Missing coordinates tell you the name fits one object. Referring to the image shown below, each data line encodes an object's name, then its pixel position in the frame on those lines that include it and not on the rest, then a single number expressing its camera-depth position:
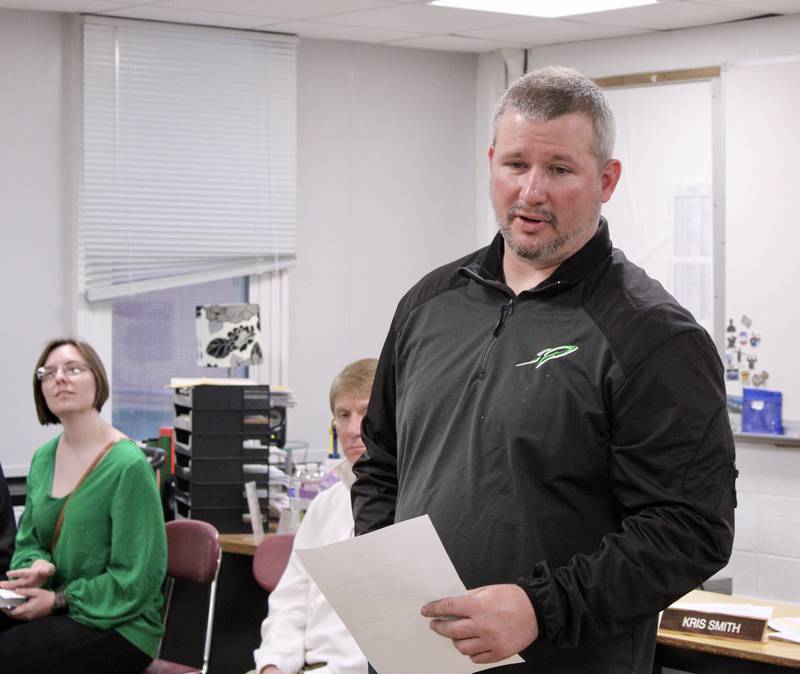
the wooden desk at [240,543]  3.87
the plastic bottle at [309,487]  4.07
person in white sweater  2.81
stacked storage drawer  4.13
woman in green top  3.24
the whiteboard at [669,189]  4.98
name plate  2.59
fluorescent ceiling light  4.60
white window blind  4.96
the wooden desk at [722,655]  2.50
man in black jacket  1.41
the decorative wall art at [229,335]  4.67
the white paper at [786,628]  2.62
